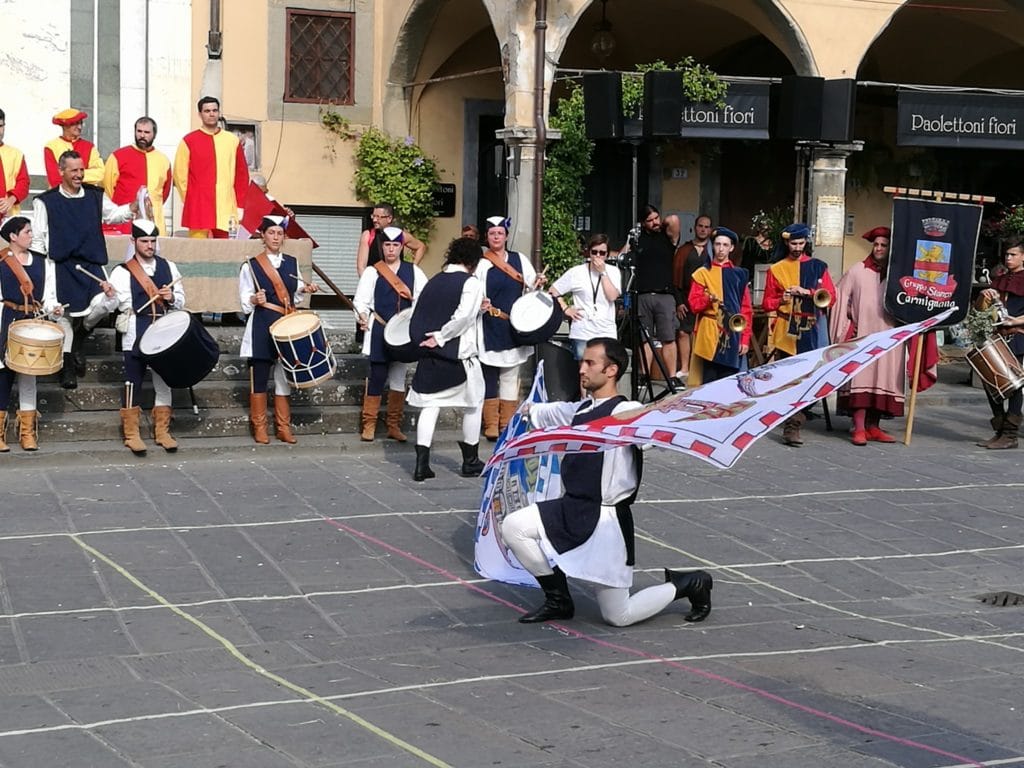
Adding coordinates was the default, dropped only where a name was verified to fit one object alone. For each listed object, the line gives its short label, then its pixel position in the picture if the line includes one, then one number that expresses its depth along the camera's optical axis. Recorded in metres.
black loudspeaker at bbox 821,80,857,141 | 16.50
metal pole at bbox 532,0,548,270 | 15.70
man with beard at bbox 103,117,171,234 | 14.55
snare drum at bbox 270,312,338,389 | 12.39
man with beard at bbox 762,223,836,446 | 13.95
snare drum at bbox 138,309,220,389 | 11.95
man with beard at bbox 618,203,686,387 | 15.41
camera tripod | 14.27
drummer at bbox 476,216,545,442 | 12.96
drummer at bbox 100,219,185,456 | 12.18
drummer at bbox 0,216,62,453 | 12.05
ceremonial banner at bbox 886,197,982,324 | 13.73
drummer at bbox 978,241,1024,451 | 13.81
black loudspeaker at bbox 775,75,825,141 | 16.42
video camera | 14.87
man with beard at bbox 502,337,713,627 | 7.75
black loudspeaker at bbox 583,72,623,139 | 16.02
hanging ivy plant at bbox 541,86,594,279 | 16.70
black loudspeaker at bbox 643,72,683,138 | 15.98
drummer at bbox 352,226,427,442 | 12.93
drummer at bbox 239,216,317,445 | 12.62
